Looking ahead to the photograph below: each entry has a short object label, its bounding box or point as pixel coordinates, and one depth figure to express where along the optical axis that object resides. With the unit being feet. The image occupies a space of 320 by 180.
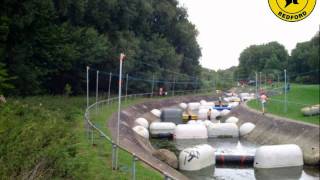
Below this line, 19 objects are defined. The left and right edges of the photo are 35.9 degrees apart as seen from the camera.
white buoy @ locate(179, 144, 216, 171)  86.22
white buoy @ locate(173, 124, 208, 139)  130.21
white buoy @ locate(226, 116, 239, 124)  165.28
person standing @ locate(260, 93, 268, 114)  150.10
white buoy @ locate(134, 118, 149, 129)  145.07
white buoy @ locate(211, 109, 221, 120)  191.99
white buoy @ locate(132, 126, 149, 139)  121.38
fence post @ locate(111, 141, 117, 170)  52.02
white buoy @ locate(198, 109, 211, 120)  189.19
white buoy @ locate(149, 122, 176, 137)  137.08
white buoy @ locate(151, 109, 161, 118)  184.49
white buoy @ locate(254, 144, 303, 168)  91.15
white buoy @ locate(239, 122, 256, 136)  140.77
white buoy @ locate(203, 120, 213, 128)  145.69
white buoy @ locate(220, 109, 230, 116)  192.56
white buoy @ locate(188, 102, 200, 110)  235.65
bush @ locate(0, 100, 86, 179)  34.42
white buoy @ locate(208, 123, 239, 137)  139.23
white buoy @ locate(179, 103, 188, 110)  237.86
